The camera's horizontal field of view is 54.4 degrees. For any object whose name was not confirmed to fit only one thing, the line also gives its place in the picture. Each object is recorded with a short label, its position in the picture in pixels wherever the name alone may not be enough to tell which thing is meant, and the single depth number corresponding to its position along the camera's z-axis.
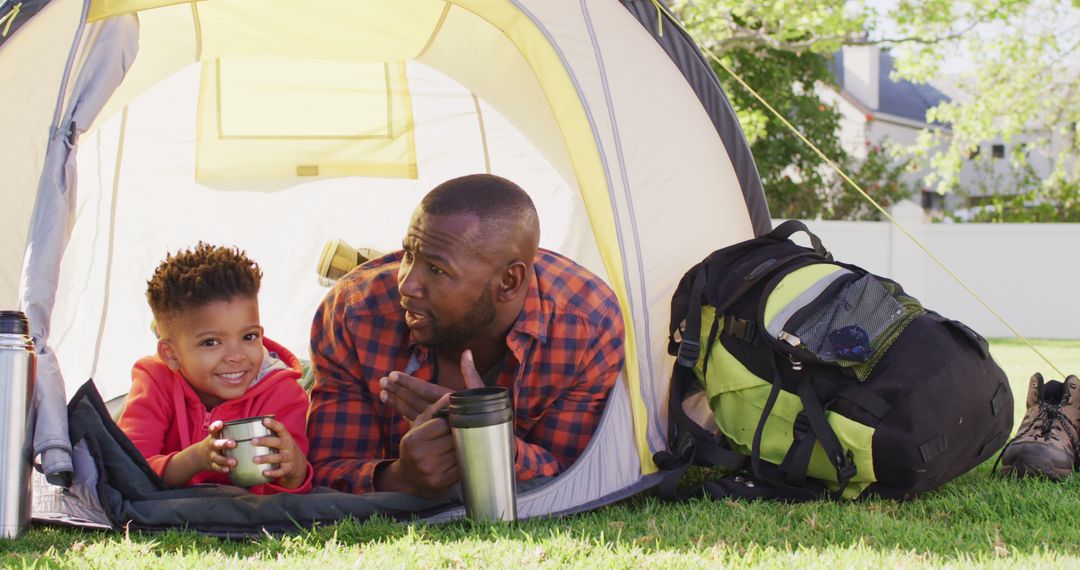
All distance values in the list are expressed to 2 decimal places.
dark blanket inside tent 2.33
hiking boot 2.94
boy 2.63
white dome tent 2.68
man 2.49
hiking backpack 2.56
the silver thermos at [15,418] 2.19
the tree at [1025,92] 12.44
